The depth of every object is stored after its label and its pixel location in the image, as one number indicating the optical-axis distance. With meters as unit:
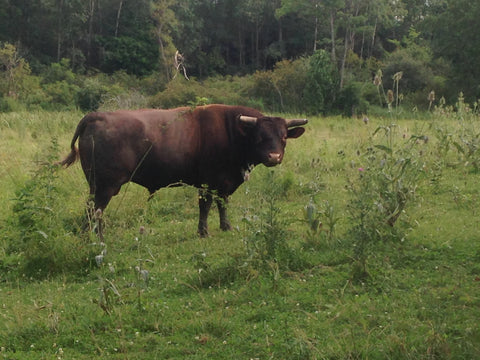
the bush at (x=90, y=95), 30.38
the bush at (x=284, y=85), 32.66
